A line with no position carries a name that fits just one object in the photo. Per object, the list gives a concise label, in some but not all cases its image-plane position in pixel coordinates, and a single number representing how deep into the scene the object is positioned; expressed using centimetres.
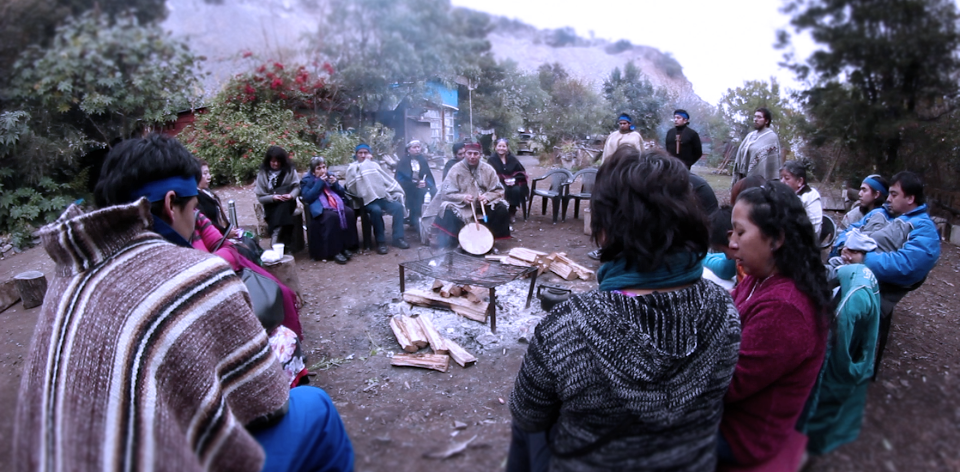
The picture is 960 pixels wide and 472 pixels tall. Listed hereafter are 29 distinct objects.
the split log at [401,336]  348
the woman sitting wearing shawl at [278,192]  559
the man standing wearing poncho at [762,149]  518
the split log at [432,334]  344
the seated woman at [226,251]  258
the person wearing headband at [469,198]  609
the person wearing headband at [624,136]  682
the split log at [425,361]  326
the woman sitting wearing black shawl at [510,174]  719
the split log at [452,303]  392
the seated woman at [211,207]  390
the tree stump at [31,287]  444
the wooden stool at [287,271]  422
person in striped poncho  107
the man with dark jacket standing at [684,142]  649
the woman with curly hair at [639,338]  116
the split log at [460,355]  330
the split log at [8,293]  452
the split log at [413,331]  353
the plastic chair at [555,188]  727
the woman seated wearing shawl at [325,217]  563
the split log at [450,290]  419
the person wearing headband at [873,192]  297
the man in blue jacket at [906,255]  257
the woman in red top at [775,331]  150
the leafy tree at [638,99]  1445
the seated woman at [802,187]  380
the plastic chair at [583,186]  722
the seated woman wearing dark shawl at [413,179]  693
